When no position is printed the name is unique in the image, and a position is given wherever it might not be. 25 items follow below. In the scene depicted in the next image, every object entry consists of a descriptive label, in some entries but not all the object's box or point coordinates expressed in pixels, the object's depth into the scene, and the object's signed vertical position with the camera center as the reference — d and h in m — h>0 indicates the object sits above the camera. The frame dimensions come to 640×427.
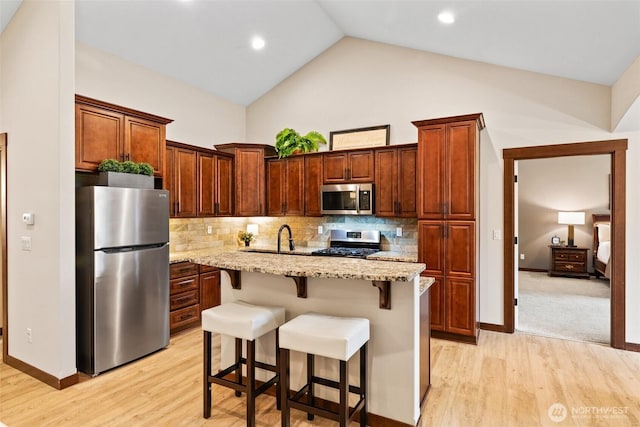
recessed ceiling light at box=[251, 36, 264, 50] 4.56 +2.22
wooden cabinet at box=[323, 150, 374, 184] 4.63 +0.61
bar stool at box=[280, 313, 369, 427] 1.96 -0.78
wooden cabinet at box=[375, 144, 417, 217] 4.34 +0.39
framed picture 4.80 +1.04
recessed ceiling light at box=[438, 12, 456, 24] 3.37 +1.88
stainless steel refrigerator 2.98 -0.55
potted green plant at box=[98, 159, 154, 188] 3.13 +0.36
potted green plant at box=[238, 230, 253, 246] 5.42 -0.38
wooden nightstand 7.18 -1.03
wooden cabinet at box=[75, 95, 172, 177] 3.12 +0.75
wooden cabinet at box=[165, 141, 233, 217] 4.32 +0.42
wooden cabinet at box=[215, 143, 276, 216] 5.21 +0.53
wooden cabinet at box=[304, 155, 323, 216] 4.96 +0.40
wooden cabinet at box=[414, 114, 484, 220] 3.78 +0.50
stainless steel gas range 4.57 -0.43
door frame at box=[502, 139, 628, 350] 3.59 -0.01
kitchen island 2.21 -0.65
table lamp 7.42 -0.16
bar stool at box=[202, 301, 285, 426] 2.23 -0.77
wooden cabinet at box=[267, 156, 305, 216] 5.09 +0.38
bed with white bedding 6.66 -0.64
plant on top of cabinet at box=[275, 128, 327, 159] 5.08 +1.01
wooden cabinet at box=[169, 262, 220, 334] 3.96 -0.95
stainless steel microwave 4.59 +0.18
